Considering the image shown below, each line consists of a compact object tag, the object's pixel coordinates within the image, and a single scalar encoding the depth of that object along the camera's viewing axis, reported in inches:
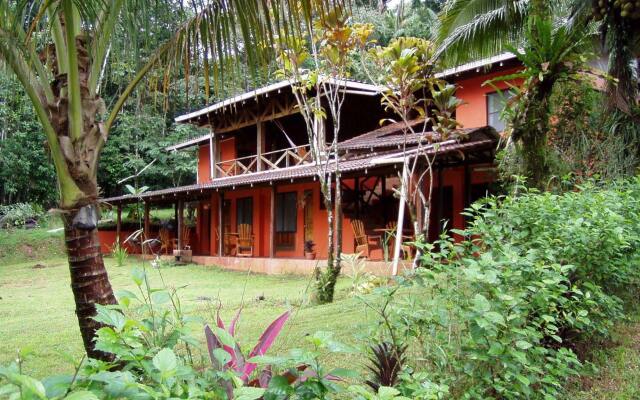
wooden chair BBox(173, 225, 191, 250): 756.8
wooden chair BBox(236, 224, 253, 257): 648.4
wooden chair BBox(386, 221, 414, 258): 500.8
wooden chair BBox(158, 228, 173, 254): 773.5
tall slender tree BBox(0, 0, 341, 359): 118.0
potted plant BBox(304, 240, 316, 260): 578.6
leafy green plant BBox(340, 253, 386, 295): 164.7
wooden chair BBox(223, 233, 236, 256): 697.6
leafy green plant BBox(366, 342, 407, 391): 88.5
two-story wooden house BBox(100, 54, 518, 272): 495.2
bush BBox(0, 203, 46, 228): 964.4
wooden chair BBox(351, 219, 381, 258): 493.4
